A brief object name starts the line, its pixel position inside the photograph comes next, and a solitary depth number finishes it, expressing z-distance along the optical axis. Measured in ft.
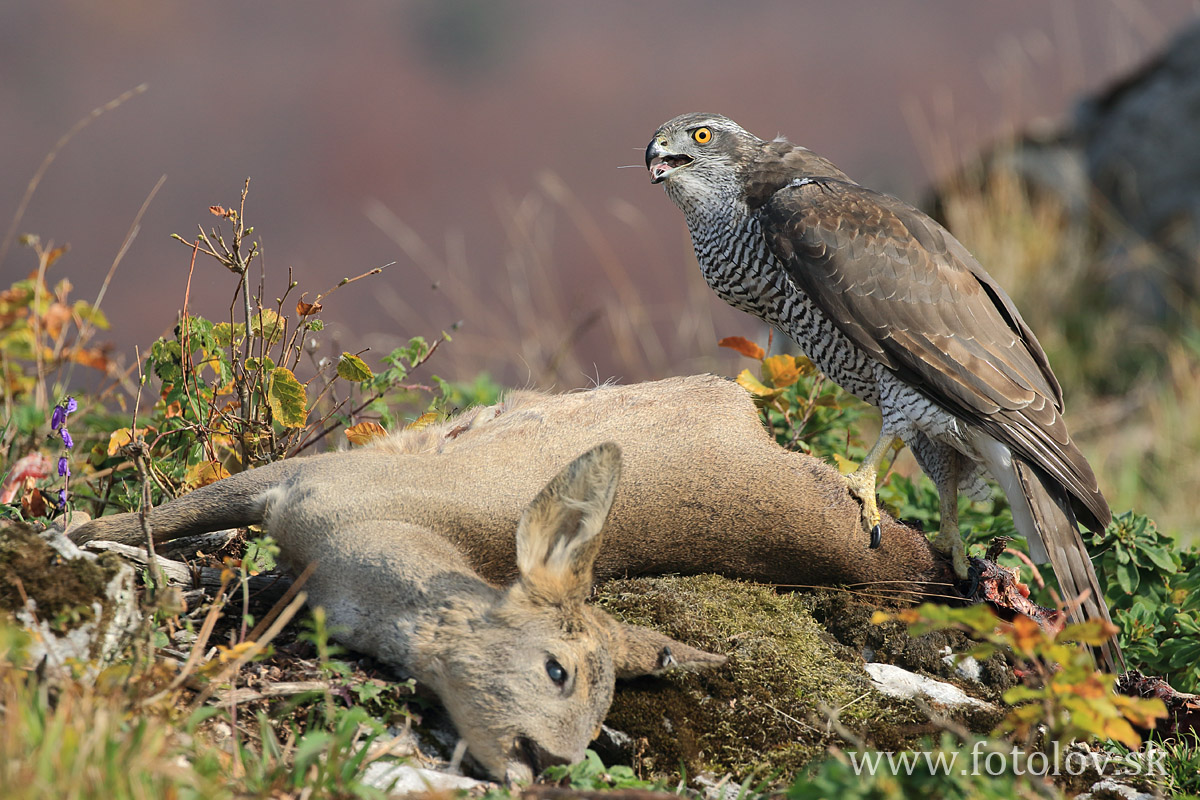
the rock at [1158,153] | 70.13
